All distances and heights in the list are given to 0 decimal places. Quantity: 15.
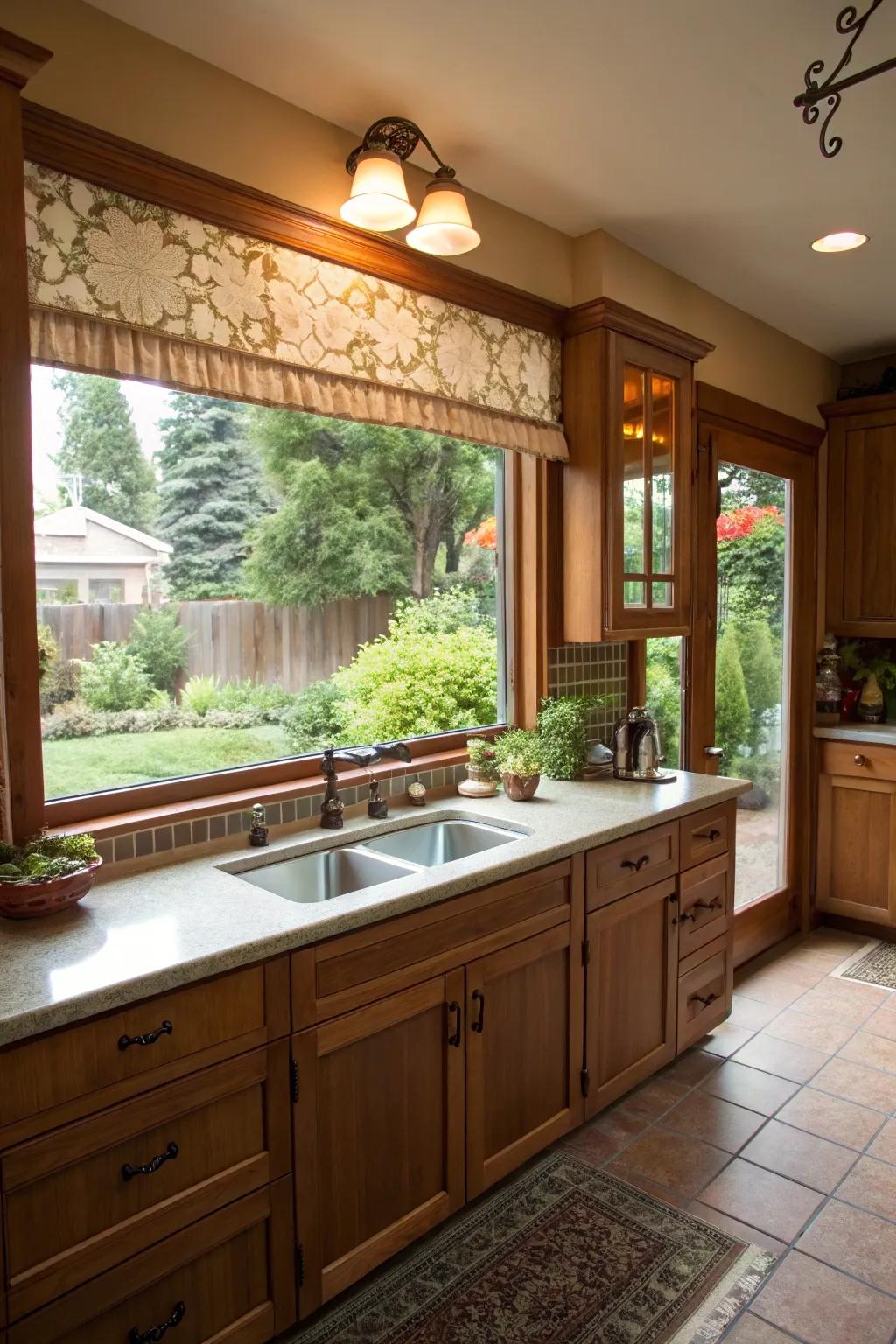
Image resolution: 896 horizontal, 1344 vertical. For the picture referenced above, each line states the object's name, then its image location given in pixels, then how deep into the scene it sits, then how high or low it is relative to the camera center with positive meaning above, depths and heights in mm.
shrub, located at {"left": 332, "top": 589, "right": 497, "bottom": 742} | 2764 -145
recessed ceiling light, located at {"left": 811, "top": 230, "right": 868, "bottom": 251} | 2975 +1317
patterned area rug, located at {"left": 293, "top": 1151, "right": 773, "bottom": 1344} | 1828 -1452
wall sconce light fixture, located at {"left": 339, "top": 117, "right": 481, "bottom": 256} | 2029 +1029
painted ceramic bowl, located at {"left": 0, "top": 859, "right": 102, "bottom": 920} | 1609 -487
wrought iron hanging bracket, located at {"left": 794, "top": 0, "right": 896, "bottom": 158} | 1665 +1059
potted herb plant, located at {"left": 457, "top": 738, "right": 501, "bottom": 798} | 2740 -449
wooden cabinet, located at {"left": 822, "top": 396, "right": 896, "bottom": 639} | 4160 +537
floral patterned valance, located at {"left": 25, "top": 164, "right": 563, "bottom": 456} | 1795 +809
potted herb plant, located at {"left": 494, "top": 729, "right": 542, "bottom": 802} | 2662 -417
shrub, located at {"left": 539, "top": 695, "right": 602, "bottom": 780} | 2914 -363
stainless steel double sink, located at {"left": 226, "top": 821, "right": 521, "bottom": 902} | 2211 -613
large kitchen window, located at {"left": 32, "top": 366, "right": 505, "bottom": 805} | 2045 +142
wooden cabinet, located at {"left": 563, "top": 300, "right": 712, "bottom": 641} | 2906 +524
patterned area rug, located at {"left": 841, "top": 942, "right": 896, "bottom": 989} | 3648 -1468
